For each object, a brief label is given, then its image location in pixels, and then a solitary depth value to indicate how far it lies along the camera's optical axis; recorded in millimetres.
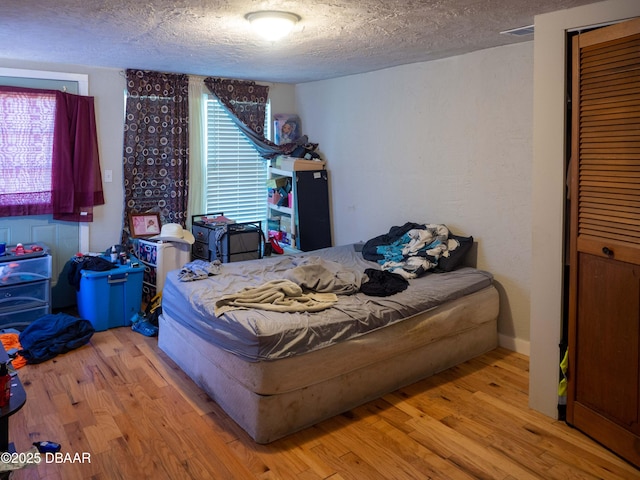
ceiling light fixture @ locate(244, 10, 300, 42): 2712
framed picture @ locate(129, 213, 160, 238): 4844
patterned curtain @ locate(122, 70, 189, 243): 4766
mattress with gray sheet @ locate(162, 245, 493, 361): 2613
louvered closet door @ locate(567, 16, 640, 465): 2297
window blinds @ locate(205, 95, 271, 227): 5363
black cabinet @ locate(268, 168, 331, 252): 5266
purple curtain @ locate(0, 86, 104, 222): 4258
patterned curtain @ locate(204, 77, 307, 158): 5246
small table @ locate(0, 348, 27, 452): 1804
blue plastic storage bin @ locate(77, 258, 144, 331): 4113
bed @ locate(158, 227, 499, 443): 2590
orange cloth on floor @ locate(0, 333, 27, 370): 3457
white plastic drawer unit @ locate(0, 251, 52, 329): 3945
